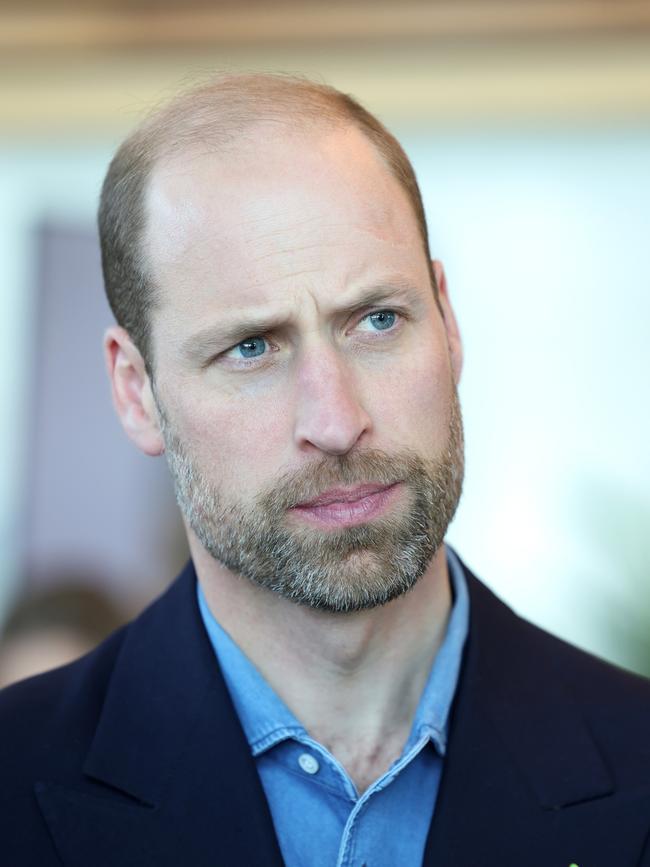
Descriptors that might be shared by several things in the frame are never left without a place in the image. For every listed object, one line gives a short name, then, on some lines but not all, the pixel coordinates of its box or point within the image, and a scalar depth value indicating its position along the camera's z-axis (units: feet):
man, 14.16
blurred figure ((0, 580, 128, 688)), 28.09
